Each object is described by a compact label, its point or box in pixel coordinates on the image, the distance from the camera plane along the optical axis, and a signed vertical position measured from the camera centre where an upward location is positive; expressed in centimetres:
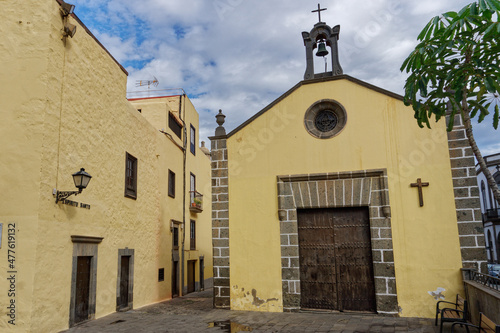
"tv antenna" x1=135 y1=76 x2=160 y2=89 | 1850 +718
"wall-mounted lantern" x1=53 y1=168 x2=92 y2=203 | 759 +116
